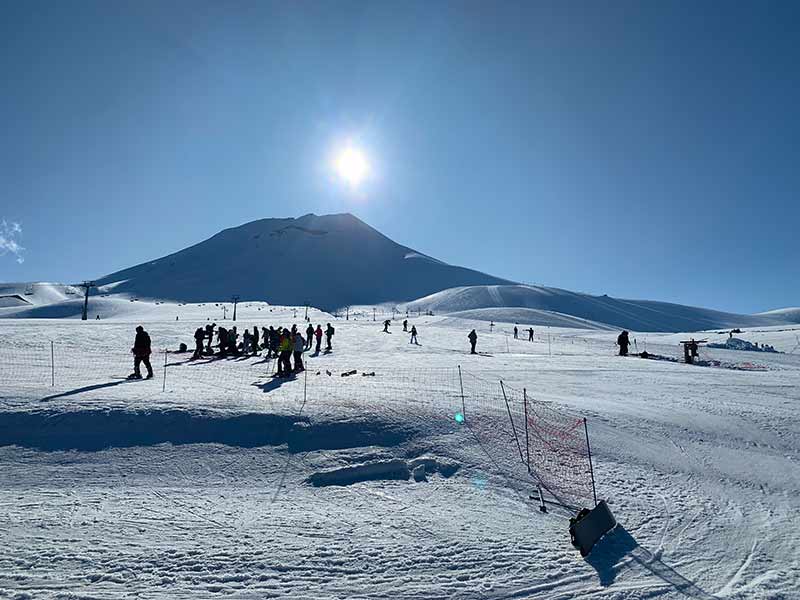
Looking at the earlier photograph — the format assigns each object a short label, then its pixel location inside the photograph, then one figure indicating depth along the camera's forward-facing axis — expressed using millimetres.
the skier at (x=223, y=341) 22144
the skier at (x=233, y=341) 22625
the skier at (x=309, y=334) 26958
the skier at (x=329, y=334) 26688
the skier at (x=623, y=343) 28245
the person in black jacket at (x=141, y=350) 13789
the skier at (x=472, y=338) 28188
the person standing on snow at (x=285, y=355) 15234
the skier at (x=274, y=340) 20581
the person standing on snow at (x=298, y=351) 15844
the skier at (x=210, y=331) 24377
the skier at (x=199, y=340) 21859
